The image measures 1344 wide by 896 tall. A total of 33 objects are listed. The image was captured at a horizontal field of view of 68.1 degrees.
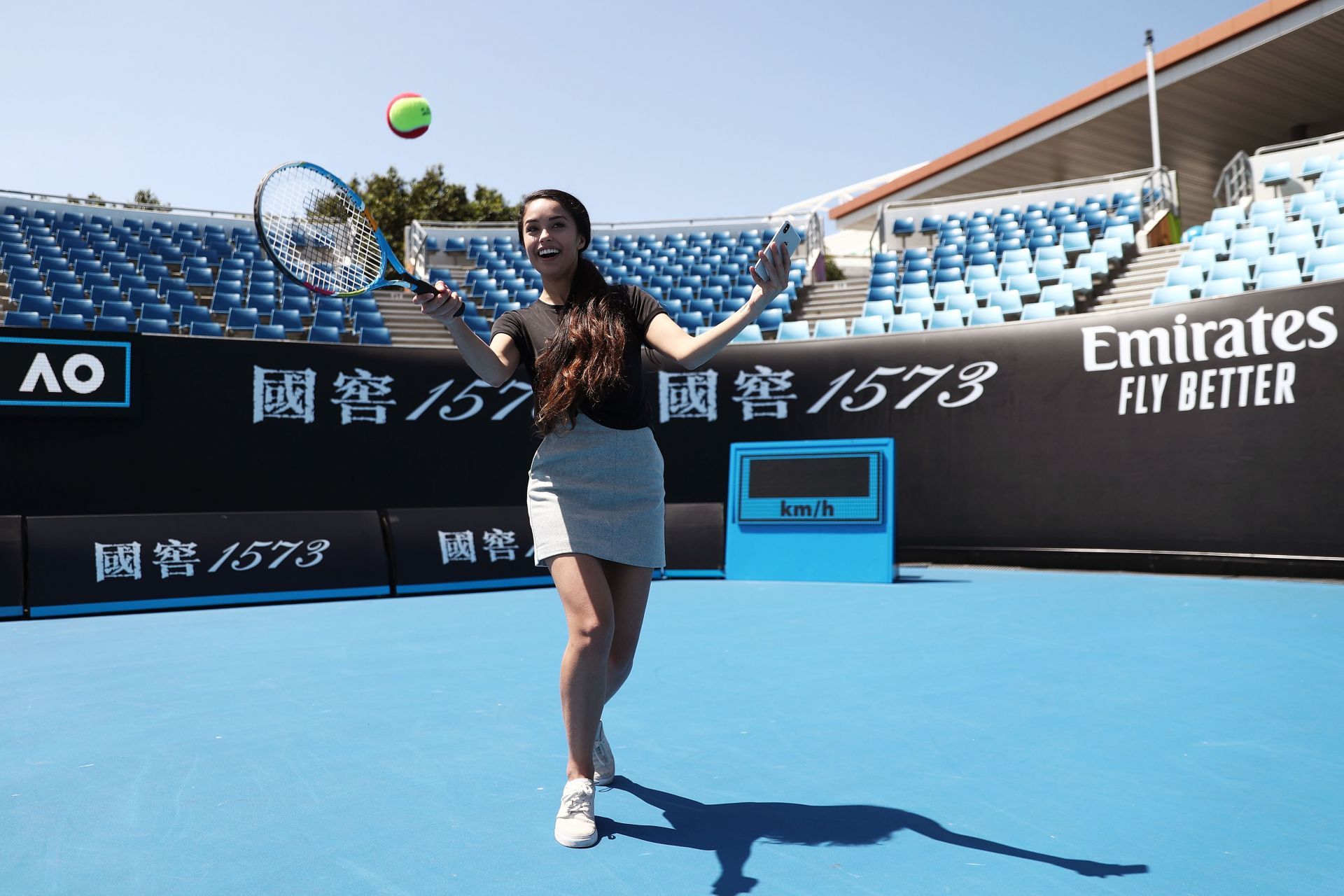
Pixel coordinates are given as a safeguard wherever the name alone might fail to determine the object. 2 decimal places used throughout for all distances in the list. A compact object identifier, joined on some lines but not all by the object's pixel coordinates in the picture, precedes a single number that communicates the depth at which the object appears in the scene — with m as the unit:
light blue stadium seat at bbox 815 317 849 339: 12.88
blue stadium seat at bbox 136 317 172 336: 12.86
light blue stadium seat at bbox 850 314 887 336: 12.62
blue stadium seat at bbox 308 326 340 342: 13.16
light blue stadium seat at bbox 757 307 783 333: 14.93
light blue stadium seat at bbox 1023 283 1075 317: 12.64
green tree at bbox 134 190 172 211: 44.33
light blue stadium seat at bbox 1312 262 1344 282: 9.29
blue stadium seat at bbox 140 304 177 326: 13.94
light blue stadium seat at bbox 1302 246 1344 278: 9.84
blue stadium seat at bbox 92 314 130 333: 12.35
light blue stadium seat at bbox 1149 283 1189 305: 10.59
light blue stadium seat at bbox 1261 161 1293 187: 15.80
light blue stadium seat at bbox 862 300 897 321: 14.09
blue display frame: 9.99
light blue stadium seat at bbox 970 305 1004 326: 12.09
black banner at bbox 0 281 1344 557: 9.29
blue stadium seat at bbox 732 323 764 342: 13.20
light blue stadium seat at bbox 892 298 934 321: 13.69
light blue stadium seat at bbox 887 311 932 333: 12.51
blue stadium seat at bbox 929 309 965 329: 12.49
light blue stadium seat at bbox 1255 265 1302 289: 10.00
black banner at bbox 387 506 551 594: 9.80
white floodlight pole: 18.13
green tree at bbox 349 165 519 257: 41.41
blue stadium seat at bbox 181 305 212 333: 13.79
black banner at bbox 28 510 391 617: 8.33
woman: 2.81
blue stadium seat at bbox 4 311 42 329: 12.84
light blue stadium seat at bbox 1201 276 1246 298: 10.35
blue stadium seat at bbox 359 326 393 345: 13.29
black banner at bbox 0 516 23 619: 8.09
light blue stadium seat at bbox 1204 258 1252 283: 10.92
